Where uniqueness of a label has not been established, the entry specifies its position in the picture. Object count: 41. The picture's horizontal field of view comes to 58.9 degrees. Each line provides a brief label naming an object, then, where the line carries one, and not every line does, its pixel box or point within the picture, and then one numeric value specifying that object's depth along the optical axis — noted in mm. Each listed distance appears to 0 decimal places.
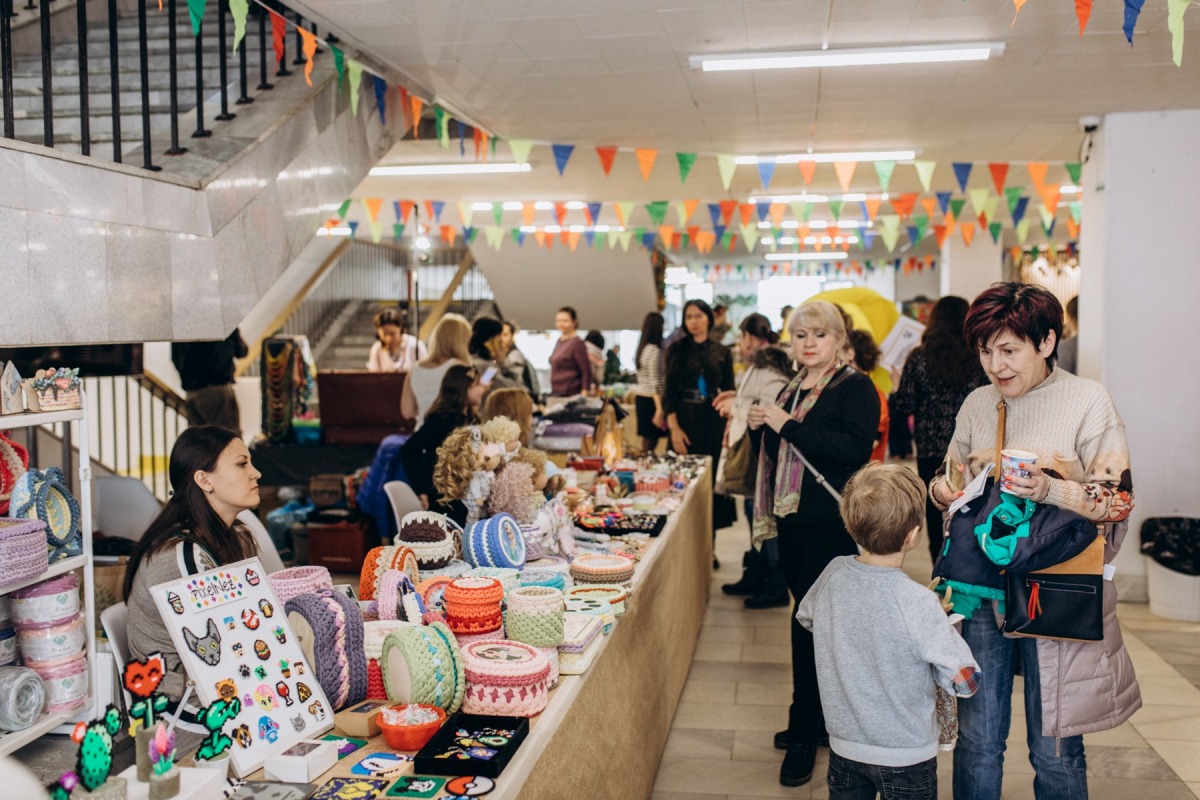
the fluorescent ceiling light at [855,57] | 5012
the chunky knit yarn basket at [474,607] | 2533
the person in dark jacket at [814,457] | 3645
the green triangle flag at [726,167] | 7820
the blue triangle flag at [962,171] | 8297
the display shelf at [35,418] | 2791
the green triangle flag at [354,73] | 5234
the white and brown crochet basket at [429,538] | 3025
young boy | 2506
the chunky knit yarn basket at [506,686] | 2197
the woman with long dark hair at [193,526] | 2412
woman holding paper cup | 2549
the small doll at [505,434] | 3805
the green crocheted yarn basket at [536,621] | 2465
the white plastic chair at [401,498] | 4582
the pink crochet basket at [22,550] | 2658
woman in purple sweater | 9398
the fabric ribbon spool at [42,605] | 2869
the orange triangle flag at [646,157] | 7734
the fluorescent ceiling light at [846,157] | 8094
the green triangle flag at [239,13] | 3932
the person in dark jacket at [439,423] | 4996
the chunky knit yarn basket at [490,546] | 3203
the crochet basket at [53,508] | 2865
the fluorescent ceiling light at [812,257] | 22467
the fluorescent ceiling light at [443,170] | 8883
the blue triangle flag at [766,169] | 7936
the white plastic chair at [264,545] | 3537
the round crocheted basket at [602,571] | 3352
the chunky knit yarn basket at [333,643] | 2236
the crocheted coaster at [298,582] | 2410
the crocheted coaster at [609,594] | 3027
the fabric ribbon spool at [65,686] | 2871
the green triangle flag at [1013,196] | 10352
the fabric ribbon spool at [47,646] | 2875
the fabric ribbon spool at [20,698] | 2664
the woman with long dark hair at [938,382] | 4828
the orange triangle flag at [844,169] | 8081
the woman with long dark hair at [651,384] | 7781
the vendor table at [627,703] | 2127
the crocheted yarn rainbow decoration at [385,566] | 2896
